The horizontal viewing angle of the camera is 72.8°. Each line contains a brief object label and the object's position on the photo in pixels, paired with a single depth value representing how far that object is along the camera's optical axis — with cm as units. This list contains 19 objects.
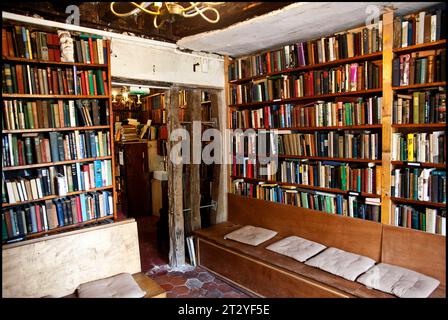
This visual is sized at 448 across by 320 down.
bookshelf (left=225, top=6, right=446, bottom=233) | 245
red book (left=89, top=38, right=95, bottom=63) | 260
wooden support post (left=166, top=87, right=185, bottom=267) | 350
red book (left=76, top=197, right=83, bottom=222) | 260
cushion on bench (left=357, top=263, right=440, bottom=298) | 207
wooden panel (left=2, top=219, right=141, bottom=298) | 221
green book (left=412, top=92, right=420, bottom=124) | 236
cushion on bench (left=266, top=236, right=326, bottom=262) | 273
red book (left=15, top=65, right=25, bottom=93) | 228
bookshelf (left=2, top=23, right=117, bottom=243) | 228
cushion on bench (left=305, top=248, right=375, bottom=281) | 238
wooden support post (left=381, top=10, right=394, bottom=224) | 244
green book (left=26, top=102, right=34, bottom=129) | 235
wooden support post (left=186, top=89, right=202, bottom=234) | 373
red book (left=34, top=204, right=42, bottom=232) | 239
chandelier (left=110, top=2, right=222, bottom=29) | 177
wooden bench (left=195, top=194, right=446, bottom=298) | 230
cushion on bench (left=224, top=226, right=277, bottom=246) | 311
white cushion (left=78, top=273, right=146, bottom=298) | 224
